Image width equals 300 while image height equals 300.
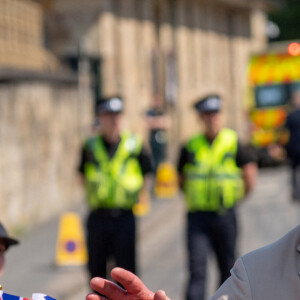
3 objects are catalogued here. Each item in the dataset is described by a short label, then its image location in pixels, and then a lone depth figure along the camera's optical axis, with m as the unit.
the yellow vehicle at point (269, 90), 35.18
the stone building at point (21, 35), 23.82
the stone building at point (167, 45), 33.52
